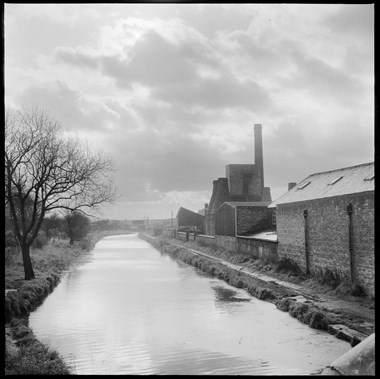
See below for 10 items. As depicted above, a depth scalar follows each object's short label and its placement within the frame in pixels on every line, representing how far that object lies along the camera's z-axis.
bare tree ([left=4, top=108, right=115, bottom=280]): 18.91
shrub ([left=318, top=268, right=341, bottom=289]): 15.32
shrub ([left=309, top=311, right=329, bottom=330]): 11.37
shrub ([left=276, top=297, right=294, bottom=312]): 13.86
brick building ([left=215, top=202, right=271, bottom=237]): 30.27
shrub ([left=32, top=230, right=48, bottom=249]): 31.69
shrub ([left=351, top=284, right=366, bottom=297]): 13.79
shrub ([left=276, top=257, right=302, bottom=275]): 19.13
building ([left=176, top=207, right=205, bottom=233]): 59.59
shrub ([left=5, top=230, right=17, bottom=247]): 27.91
